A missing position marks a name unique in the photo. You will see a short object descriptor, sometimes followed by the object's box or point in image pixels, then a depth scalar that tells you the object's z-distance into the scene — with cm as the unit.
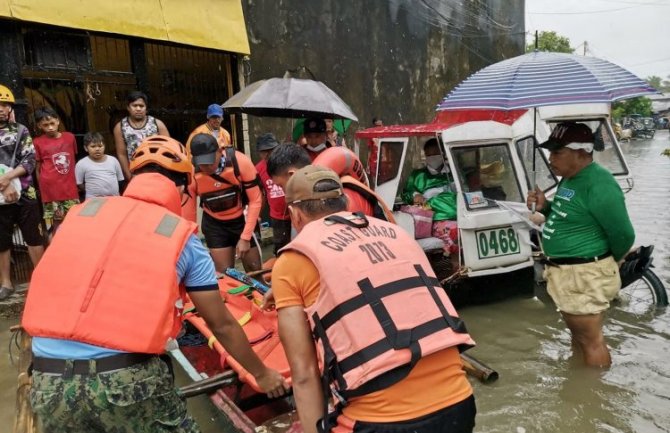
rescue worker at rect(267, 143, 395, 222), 348
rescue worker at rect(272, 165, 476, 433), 167
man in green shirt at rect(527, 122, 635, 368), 347
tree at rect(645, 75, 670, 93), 12644
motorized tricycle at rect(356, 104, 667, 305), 517
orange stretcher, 323
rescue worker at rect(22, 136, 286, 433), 185
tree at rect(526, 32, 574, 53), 4106
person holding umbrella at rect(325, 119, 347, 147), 672
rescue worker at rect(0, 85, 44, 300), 538
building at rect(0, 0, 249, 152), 619
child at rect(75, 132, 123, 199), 605
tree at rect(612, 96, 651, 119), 5513
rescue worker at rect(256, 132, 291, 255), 523
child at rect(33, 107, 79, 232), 583
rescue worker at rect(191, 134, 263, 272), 496
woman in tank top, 621
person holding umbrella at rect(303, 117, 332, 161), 504
